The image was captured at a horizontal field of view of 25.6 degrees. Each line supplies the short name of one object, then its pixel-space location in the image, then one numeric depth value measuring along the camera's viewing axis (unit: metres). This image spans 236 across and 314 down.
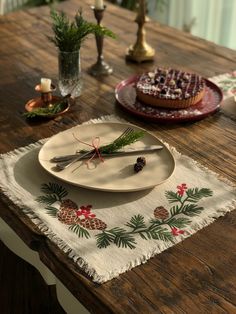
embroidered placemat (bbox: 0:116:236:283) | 0.99
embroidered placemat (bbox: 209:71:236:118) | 1.55
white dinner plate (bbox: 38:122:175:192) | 1.16
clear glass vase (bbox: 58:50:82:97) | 1.55
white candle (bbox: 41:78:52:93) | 1.53
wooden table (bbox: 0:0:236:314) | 0.90
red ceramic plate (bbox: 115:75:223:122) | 1.46
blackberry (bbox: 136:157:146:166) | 1.22
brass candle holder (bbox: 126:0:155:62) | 1.85
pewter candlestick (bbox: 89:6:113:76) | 1.77
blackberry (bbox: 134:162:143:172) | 1.20
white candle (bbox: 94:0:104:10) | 1.72
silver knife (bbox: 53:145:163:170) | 1.23
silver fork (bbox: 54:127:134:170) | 1.22
